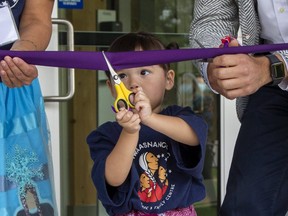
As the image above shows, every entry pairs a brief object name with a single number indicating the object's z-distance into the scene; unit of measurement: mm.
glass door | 3314
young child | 2108
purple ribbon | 1903
